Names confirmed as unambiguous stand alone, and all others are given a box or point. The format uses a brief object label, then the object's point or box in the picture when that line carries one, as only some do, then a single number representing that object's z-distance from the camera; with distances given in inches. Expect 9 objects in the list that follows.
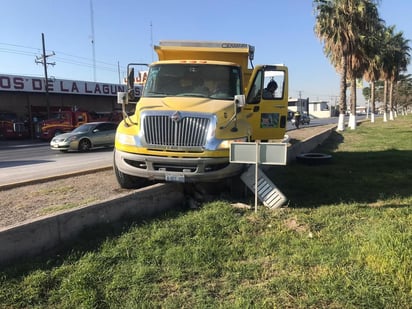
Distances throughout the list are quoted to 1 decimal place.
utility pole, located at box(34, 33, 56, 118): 1446.9
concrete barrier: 183.9
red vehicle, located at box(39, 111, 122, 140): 1213.7
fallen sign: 250.2
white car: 768.3
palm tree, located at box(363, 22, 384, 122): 1208.2
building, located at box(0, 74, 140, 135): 1436.3
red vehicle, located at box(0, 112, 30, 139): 1311.5
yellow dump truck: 262.4
